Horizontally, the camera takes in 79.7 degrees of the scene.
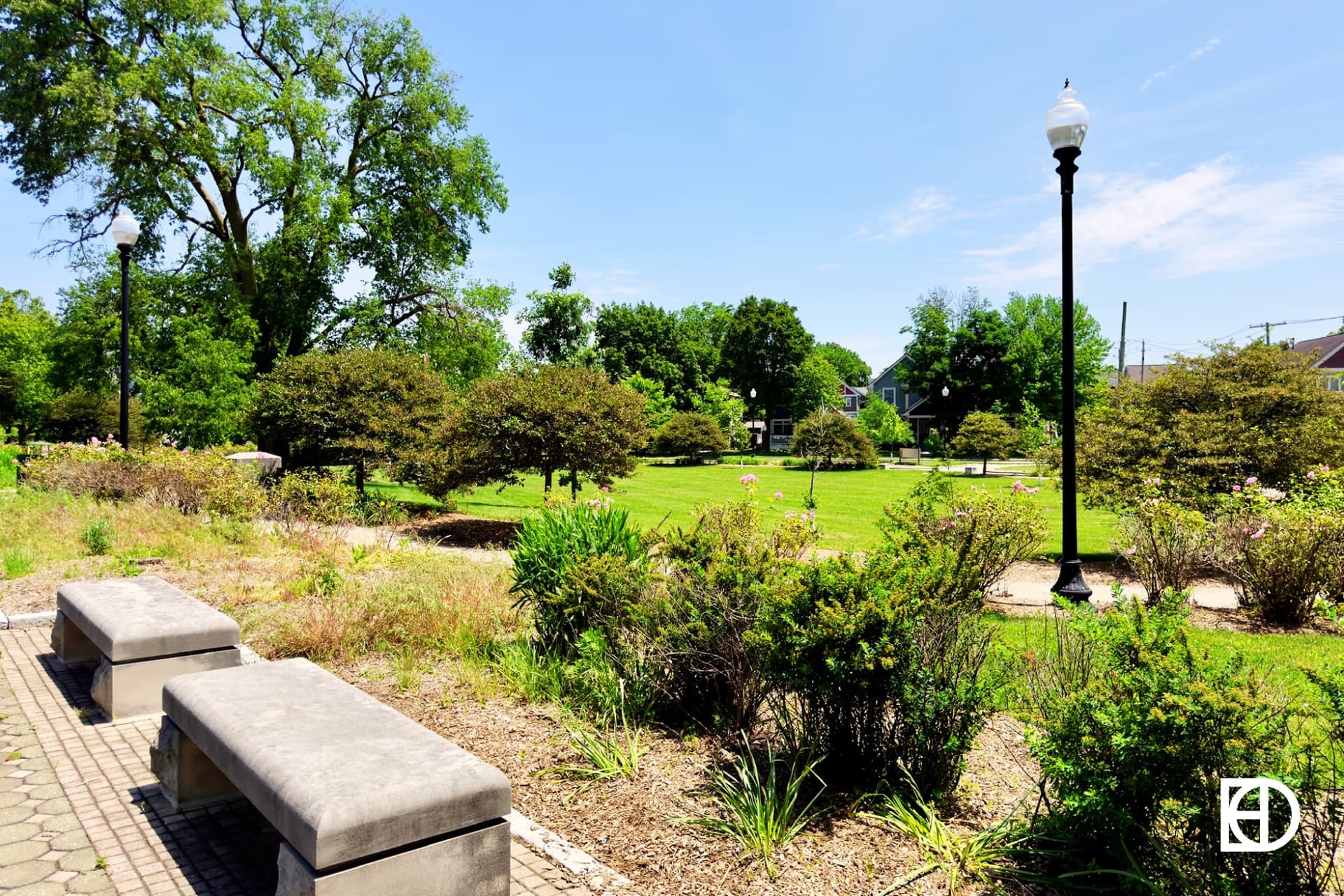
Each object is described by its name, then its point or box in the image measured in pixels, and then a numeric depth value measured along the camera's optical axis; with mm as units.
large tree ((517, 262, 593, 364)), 49656
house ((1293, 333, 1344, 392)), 49253
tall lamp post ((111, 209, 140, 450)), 13727
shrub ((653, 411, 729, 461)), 44250
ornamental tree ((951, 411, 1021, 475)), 37531
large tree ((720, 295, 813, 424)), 60750
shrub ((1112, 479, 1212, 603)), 8656
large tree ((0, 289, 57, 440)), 33188
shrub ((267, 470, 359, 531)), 12961
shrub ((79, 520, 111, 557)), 9828
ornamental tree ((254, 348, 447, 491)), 16516
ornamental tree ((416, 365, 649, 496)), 14367
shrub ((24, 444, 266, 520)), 12758
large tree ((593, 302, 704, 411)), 56188
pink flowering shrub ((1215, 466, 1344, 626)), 8016
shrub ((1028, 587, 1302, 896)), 2711
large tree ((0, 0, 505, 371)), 21141
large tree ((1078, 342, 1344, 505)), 11250
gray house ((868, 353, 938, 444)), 65250
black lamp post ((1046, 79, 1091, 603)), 7938
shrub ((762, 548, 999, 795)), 3617
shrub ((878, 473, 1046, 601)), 8188
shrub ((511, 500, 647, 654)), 5637
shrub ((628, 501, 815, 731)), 4473
